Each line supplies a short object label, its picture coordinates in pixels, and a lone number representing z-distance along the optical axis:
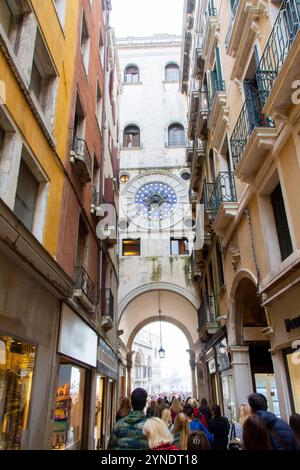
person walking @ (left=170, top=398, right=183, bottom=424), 7.30
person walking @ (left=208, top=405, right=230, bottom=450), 6.61
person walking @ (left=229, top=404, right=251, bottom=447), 5.45
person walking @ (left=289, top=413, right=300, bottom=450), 3.81
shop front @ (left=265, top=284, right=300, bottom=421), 5.80
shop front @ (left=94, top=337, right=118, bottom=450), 12.22
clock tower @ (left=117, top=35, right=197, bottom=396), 20.64
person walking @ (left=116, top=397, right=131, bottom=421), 6.13
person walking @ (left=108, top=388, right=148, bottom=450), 3.49
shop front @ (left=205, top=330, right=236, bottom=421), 10.61
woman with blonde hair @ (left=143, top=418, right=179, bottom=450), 3.17
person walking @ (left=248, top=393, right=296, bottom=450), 3.34
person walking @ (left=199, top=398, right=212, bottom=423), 7.69
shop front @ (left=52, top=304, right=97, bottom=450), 7.51
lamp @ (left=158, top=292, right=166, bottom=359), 22.47
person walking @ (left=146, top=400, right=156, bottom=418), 9.49
